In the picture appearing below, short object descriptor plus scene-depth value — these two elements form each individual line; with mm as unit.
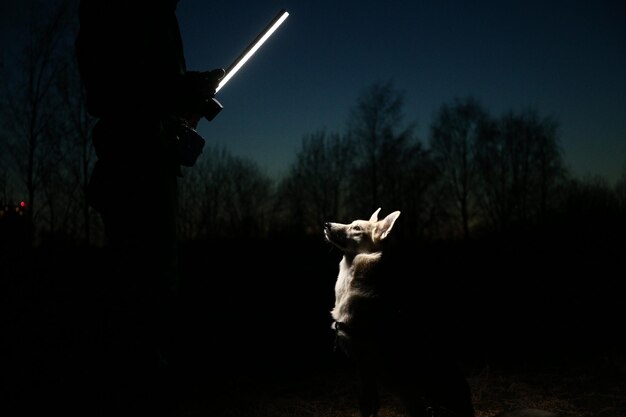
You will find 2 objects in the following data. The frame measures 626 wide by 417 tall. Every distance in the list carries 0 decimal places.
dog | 3453
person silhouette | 2553
